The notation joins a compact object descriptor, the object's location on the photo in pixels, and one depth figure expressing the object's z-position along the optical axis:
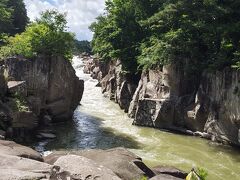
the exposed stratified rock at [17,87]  15.31
